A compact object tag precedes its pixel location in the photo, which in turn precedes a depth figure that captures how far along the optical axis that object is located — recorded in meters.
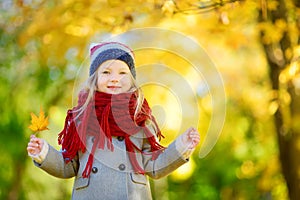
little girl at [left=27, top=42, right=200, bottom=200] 3.06
